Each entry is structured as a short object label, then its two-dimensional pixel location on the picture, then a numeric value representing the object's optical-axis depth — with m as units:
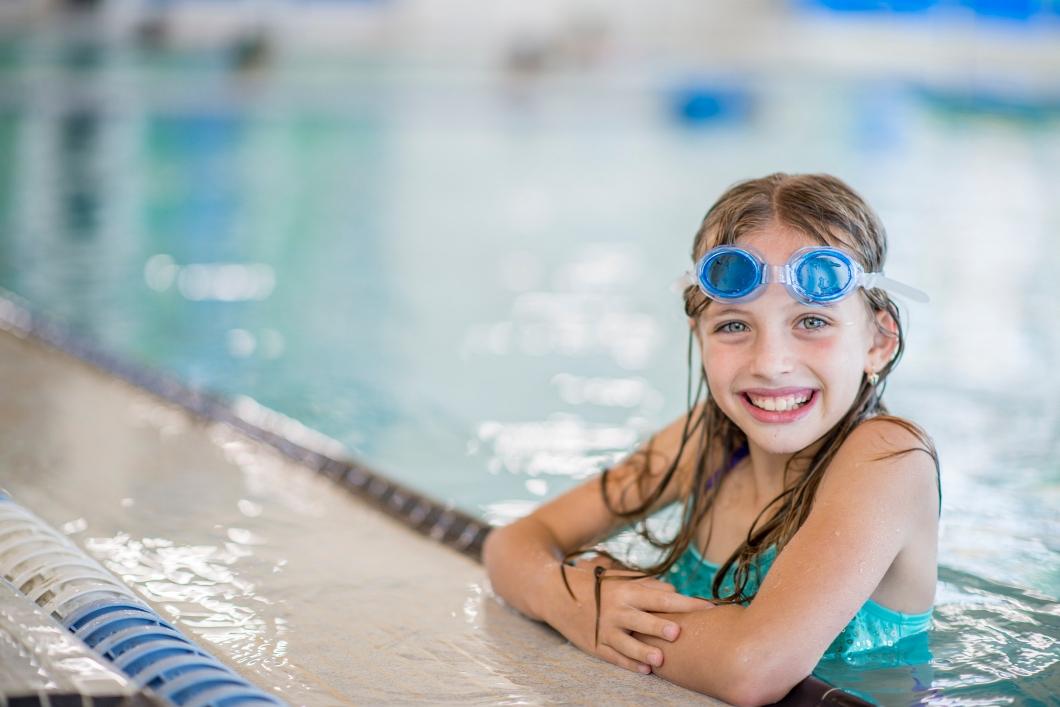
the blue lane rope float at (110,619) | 1.74
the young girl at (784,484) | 1.77
